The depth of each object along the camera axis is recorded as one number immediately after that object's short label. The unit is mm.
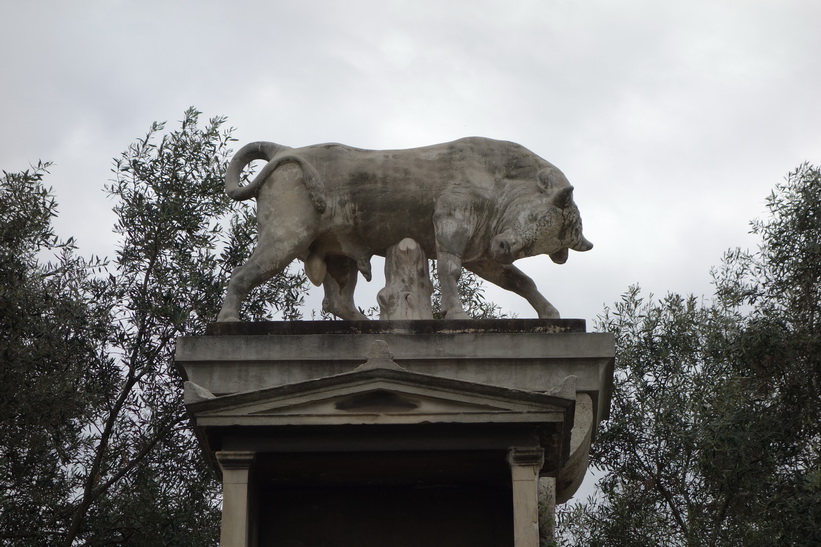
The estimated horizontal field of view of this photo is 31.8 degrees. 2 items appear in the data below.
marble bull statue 14805
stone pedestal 12406
